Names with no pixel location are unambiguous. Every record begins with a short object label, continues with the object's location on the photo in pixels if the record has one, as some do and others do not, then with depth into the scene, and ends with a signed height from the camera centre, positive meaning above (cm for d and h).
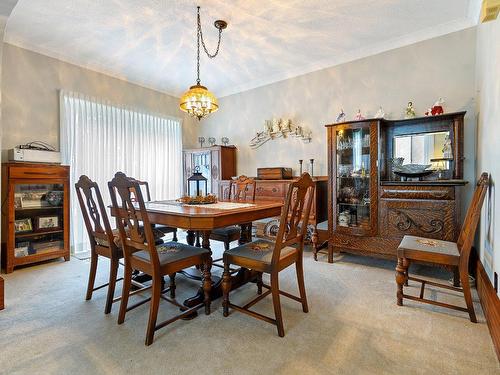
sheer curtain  376 +59
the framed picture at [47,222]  327 -50
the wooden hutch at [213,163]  472 +36
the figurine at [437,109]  298 +83
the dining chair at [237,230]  273 -51
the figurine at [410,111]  320 +86
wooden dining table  182 -25
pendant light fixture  264 +82
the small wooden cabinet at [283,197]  359 -23
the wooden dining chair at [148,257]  165 -52
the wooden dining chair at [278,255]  172 -53
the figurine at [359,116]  342 +88
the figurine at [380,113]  342 +89
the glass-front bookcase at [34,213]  299 -38
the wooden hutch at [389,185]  263 -4
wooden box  402 +14
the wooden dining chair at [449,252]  191 -55
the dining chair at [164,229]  290 -53
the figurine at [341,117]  359 +89
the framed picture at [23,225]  310 -51
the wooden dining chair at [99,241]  201 -48
